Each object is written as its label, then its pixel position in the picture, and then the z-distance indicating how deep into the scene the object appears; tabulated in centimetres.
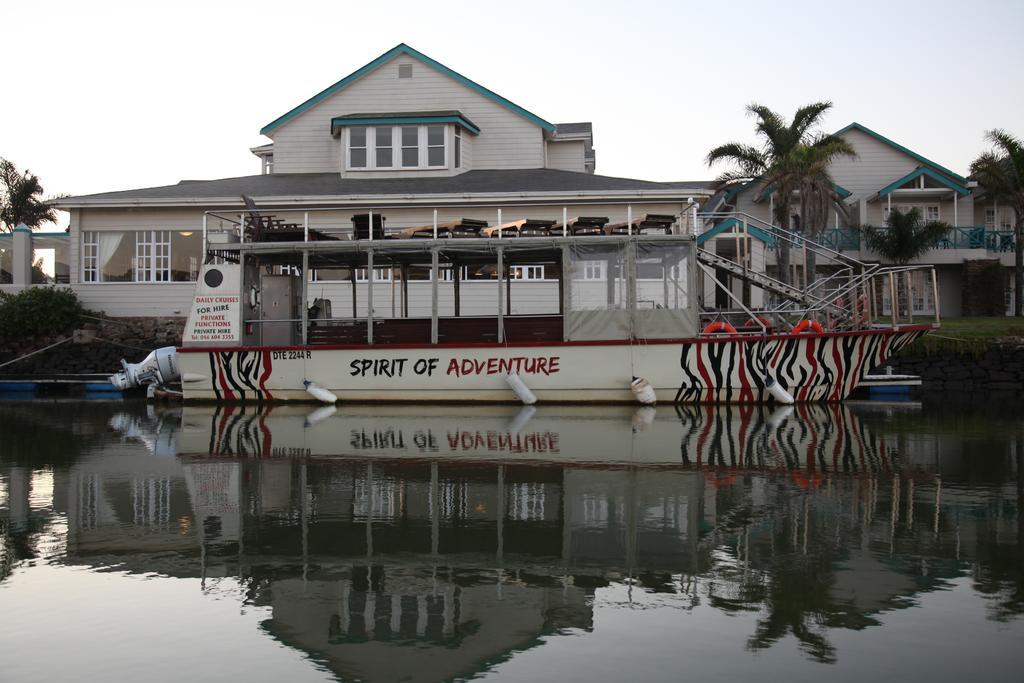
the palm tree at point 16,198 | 4853
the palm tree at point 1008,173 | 3438
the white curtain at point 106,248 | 2795
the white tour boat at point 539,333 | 1767
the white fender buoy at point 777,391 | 1753
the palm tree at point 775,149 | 3372
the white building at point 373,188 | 2683
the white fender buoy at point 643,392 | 1759
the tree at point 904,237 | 3584
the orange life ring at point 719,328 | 1812
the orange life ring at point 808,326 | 1777
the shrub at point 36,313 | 2620
